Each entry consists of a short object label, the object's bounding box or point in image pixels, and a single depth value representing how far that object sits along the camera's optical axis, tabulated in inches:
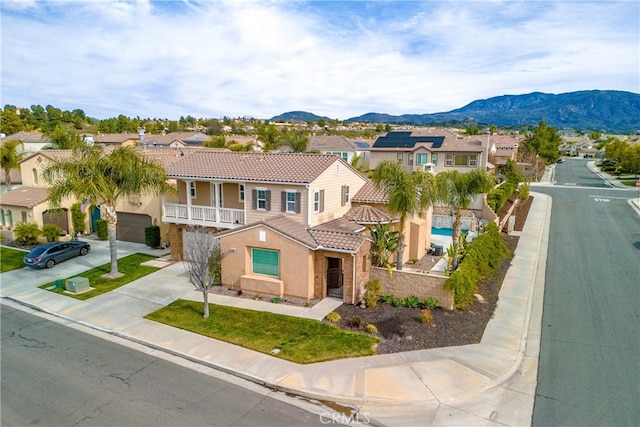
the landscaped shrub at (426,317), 664.4
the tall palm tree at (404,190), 802.8
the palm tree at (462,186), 988.6
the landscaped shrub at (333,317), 675.4
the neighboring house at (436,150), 2096.5
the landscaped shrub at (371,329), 637.3
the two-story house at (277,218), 759.7
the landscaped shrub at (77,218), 1233.4
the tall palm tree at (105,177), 847.1
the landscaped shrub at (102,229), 1204.5
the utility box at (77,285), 809.5
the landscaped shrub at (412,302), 728.3
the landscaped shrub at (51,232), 1149.7
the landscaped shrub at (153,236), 1120.8
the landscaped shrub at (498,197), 1508.5
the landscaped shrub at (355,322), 656.4
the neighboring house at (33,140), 2459.2
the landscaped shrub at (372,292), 727.7
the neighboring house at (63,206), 1162.6
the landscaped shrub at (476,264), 717.9
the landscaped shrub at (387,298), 747.4
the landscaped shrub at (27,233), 1147.3
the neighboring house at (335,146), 2755.9
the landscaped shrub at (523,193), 1804.1
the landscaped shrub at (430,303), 721.0
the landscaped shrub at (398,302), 732.7
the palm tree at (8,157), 1624.0
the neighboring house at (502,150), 2733.8
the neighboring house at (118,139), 3070.9
